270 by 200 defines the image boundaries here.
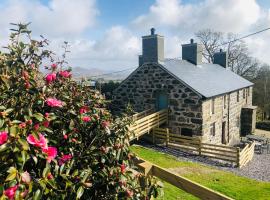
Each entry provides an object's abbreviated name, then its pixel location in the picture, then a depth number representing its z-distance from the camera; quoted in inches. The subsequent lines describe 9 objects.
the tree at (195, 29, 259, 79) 1360.4
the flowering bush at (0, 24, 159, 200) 64.4
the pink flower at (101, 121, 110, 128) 95.7
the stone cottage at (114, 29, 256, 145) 548.5
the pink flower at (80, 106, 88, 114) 94.2
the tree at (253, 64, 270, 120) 1157.0
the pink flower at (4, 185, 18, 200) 60.3
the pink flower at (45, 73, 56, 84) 93.4
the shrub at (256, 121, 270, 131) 1045.3
